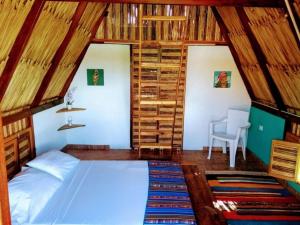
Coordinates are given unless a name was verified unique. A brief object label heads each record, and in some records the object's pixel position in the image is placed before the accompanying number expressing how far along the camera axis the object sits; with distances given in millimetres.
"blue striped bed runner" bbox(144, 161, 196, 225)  1949
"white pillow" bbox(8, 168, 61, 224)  2000
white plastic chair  4043
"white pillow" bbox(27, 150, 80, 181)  2566
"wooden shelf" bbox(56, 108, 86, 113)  4037
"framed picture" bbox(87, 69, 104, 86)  4512
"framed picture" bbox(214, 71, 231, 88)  4508
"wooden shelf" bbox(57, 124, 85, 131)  4156
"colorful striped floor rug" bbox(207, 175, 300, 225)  2701
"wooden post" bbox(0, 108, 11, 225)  769
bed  1955
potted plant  4523
